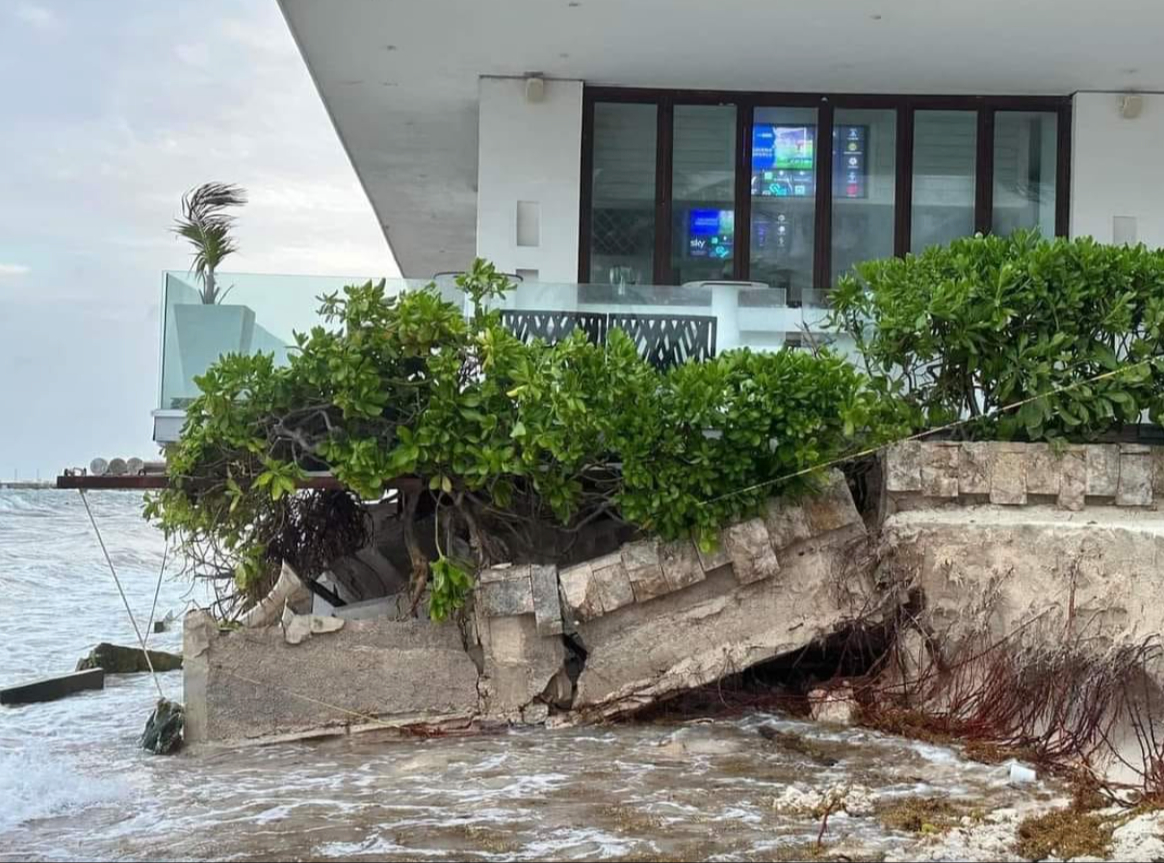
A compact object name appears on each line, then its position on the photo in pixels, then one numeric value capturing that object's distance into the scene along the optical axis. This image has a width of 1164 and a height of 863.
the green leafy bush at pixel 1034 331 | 7.52
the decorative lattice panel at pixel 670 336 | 8.17
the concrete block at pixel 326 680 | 7.37
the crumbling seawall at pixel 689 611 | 7.37
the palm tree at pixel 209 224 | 9.42
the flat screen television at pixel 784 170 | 11.10
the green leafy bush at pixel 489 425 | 7.30
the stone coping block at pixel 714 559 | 7.49
